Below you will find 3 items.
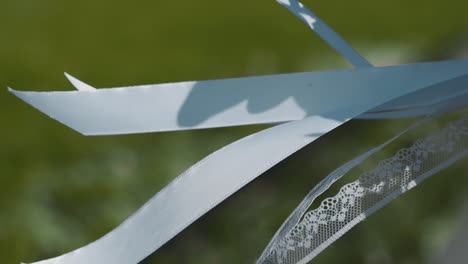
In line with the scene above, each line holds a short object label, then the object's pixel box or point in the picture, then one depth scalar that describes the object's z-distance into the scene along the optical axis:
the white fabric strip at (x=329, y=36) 0.72
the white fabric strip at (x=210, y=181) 0.69
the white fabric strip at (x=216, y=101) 0.71
